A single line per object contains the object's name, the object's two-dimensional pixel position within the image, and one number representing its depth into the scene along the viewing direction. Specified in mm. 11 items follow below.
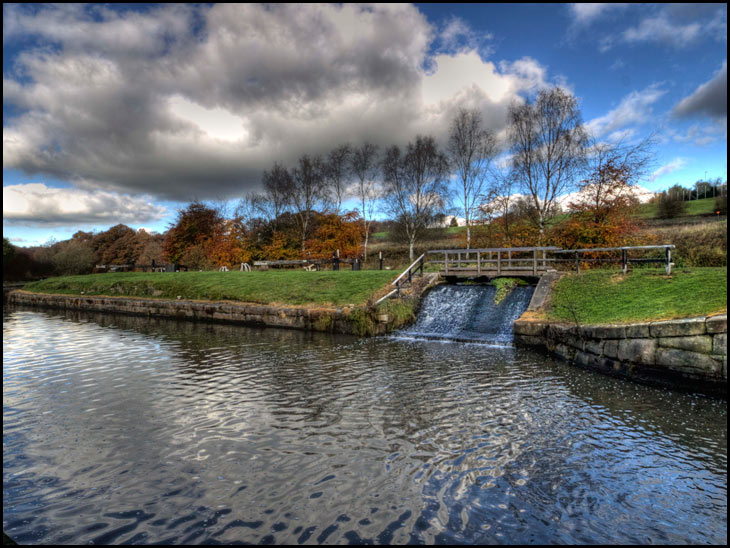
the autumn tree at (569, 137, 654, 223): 17828
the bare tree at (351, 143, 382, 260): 37031
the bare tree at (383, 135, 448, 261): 32219
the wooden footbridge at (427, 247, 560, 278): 15094
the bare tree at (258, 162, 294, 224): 39188
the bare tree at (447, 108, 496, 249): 28525
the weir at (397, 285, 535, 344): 12250
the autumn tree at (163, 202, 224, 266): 42438
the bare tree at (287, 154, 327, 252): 37809
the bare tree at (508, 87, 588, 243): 22734
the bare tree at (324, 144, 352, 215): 37531
